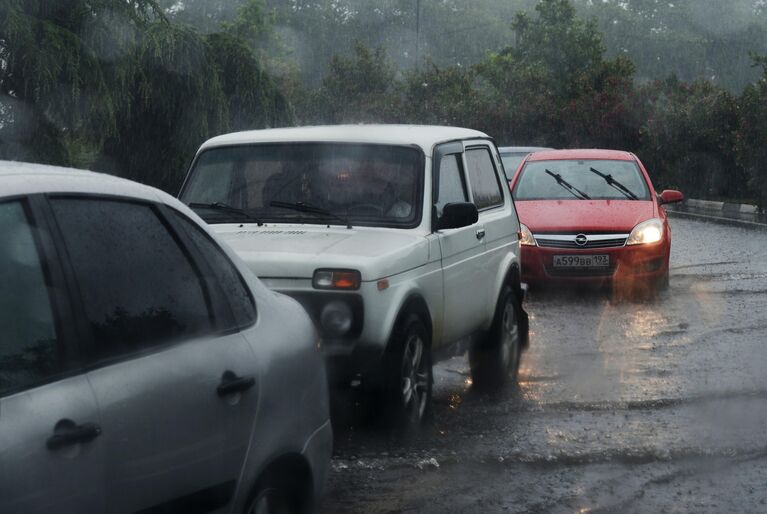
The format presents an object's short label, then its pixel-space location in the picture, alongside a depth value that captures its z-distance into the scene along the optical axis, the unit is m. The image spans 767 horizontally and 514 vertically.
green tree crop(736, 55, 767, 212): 29.31
